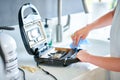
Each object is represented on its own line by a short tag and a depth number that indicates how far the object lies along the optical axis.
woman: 1.04
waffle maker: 1.21
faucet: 1.68
